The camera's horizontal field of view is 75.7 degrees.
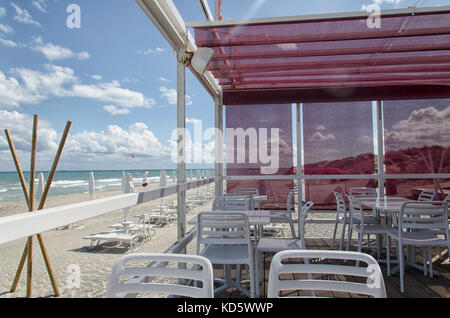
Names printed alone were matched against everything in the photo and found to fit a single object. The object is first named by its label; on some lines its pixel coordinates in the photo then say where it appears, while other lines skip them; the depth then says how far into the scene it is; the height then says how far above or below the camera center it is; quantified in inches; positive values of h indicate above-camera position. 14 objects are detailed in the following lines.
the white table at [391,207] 119.2 -16.8
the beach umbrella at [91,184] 362.6 -17.9
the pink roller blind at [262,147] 204.8 +15.3
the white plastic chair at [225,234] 82.2 -19.6
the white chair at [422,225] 102.6 -20.9
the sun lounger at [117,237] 238.5 -56.2
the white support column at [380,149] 194.5 +12.7
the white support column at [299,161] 200.7 +5.1
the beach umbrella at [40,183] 298.8 -13.4
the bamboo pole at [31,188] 103.0 -6.6
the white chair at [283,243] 95.2 -26.3
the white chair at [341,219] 145.9 -24.6
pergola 110.5 +55.6
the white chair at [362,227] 122.5 -26.7
